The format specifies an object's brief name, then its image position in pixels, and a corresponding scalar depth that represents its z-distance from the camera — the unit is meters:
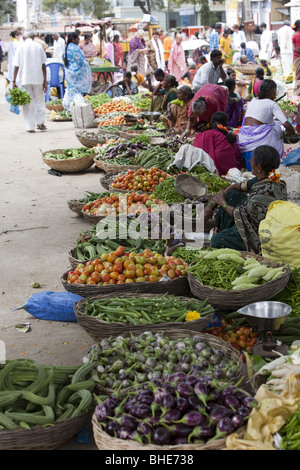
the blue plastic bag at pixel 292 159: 6.86
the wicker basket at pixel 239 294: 3.79
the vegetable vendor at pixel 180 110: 9.73
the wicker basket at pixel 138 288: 4.16
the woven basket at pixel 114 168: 7.87
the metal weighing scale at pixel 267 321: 3.48
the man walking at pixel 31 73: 12.96
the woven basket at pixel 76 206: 6.56
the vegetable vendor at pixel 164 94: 11.01
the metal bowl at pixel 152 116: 11.74
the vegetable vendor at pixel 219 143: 7.32
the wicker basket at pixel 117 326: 3.53
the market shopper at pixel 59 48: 19.80
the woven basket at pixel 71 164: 9.05
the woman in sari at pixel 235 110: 9.98
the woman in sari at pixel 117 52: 21.83
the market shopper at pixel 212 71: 10.34
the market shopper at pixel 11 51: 16.52
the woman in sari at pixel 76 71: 14.60
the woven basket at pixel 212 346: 2.99
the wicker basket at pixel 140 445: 2.45
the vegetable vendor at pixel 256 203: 4.52
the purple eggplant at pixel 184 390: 2.64
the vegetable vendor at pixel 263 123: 7.50
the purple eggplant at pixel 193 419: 2.52
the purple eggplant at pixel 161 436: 2.49
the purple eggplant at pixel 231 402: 2.60
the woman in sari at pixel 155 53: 18.86
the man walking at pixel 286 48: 17.62
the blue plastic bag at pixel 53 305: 4.26
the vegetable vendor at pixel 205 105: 7.79
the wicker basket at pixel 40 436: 2.68
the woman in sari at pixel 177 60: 18.19
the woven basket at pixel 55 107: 16.38
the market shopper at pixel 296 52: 12.82
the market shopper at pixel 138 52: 18.12
